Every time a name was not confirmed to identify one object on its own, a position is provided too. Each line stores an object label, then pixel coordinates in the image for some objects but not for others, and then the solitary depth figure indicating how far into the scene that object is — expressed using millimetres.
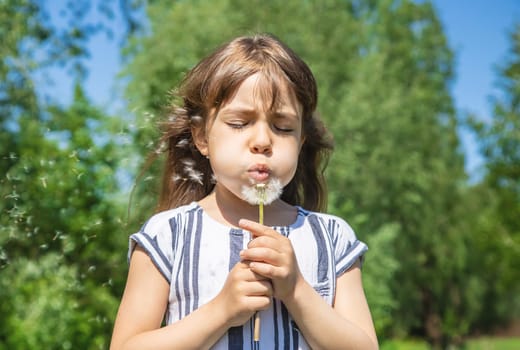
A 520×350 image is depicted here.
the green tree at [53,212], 5055
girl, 1530
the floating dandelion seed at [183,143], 2084
